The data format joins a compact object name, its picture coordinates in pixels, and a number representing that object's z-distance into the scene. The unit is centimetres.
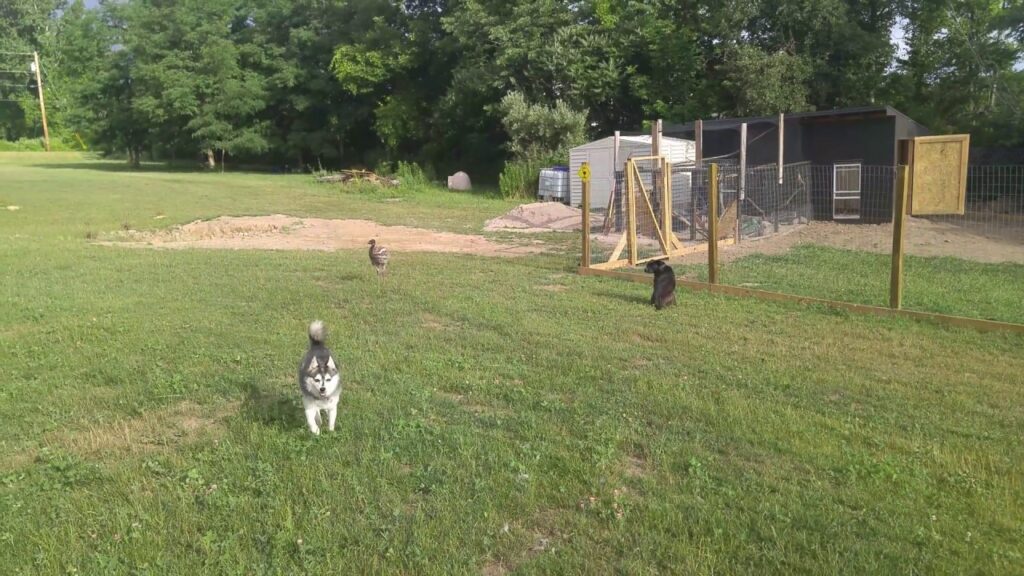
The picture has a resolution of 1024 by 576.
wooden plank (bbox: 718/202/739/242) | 1503
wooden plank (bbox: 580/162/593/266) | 1138
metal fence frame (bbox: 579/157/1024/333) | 804
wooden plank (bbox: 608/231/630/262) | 1199
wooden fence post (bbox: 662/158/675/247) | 1227
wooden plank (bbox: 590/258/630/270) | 1170
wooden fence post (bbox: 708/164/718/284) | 984
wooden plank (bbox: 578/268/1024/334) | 766
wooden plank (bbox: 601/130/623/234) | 1570
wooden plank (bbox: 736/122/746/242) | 1537
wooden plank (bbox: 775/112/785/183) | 1737
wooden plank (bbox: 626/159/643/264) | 1150
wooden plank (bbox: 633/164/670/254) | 1168
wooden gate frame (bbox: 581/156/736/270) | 1150
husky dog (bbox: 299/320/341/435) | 459
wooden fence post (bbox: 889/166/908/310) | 826
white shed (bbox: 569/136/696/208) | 2098
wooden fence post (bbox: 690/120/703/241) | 1490
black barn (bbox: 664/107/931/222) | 1845
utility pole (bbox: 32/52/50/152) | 6712
